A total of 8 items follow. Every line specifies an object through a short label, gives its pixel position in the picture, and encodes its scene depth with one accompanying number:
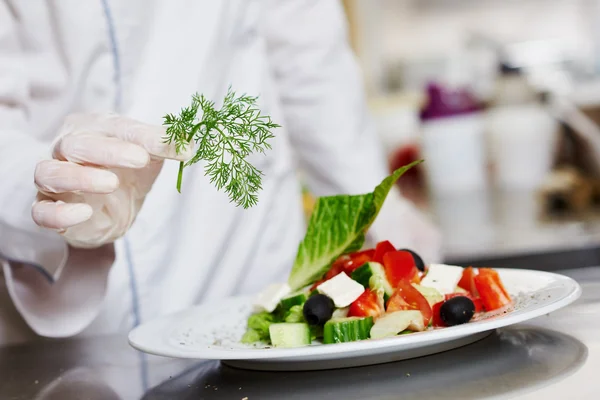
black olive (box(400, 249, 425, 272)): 0.93
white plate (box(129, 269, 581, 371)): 0.76
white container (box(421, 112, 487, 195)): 1.98
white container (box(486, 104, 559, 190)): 2.02
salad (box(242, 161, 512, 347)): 0.82
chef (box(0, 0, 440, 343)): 0.97
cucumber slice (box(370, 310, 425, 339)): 0.81
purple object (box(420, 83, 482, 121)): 2.01
